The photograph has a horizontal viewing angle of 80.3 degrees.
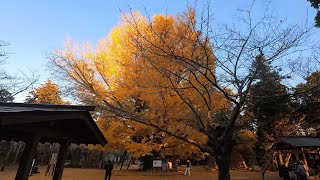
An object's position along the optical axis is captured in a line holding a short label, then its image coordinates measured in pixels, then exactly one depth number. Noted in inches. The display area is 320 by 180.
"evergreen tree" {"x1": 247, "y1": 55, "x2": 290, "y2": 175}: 214.0
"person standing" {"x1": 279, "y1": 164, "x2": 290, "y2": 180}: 450.3
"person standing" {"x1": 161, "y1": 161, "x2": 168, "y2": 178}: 532.3
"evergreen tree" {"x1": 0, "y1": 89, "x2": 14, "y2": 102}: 712.9
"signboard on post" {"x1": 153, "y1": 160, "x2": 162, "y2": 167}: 539.2
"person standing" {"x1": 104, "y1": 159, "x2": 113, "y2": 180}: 415.0
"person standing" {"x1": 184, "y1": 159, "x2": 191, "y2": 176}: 557.9
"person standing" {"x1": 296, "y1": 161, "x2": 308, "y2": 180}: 424.0
